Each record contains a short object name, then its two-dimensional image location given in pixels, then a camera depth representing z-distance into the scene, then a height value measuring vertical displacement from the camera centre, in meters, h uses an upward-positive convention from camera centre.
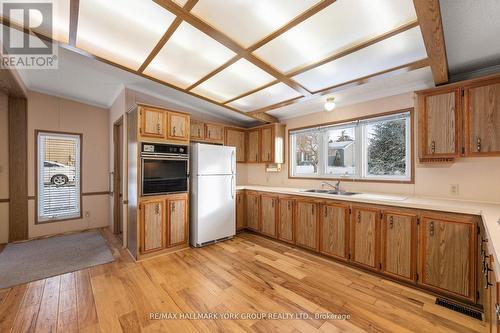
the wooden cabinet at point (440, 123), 2.21 +0.48
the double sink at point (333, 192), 3.19 -0.42
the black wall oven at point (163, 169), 2.93 -0.03
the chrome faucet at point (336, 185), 3.33 -0.32
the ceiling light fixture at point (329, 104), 2.89 +0.88
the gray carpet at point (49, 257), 2.50 -1.30
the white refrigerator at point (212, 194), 3.39 -0.48
